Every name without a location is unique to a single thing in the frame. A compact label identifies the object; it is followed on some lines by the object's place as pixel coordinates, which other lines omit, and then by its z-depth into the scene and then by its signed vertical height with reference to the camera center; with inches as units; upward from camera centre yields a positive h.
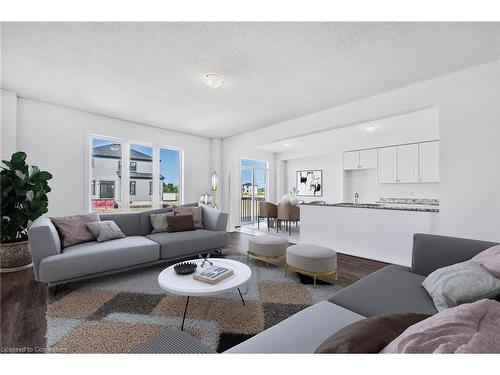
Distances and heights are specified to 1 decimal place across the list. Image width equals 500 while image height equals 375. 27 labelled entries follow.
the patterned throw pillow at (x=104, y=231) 112.0 -21.9
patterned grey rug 61.3 -41.8
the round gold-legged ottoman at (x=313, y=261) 95.7 -32.0
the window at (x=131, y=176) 166.7 +10.0
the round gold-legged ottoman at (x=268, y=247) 118.9 -32.1
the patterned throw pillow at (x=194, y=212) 145.9 -16.2
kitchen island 118.5 -24.3
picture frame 275.3 +7.7
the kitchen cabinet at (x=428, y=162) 183.2 +22.5
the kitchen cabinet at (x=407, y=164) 193.6 +22.0
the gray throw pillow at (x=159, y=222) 135.0 -21.0
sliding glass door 280.2 +0.1
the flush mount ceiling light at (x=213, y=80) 101.9 +50.9
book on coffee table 70.2 -28.4
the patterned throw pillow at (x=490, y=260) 50.3 -17.4
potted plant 111.4 -9.3
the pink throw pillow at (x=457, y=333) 24.7 -17.2
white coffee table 64.5 -29.7
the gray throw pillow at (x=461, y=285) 45.5 -21.1
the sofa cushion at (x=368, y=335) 27.9 -19.9
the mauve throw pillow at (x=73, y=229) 104.3 -20.0
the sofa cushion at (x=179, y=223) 135.8 -21.8
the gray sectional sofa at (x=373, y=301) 39.5 -27.1
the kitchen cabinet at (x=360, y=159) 221.0 +30.2
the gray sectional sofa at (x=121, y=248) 87.7 -28.1
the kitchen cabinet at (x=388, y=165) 206.1 +22.4
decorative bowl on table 76.4 -28.2
